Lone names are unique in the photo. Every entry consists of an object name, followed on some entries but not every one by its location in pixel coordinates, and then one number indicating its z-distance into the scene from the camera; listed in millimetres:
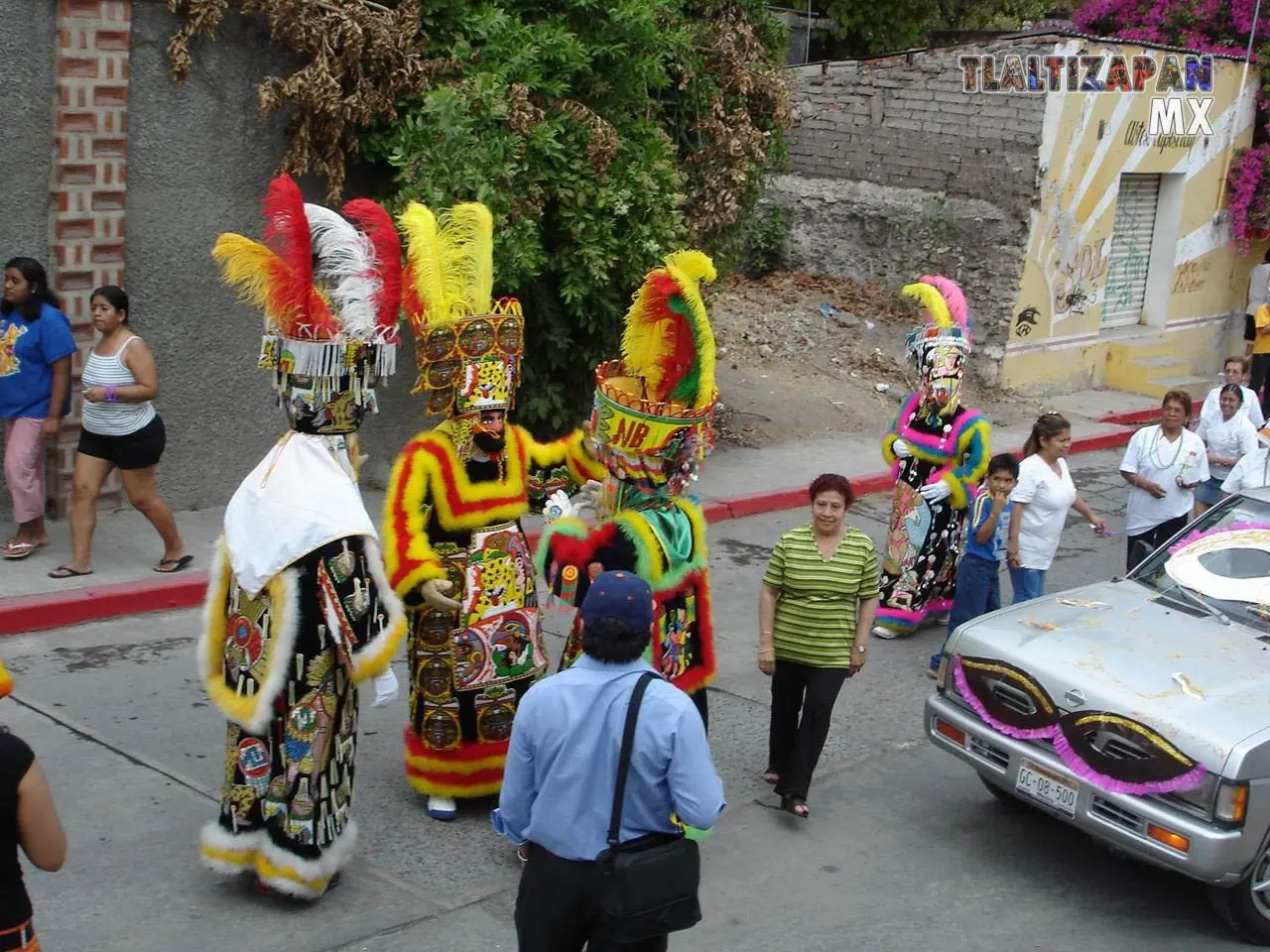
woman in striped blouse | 6246
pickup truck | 5367
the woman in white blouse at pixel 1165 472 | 8914
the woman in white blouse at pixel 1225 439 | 9953
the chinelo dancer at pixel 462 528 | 5809
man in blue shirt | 3855
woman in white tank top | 8195
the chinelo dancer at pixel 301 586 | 5035
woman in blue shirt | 8383
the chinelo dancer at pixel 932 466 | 8844
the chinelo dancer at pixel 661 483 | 5871
